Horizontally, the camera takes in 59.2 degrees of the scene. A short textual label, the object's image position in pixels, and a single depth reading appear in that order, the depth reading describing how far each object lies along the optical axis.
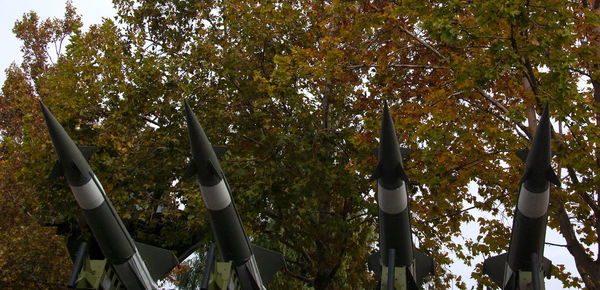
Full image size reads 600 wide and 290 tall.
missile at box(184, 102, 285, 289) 6.54
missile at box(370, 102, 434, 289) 6.00
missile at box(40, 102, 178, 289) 6.12
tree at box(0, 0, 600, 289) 7.45
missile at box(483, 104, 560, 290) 5.74
